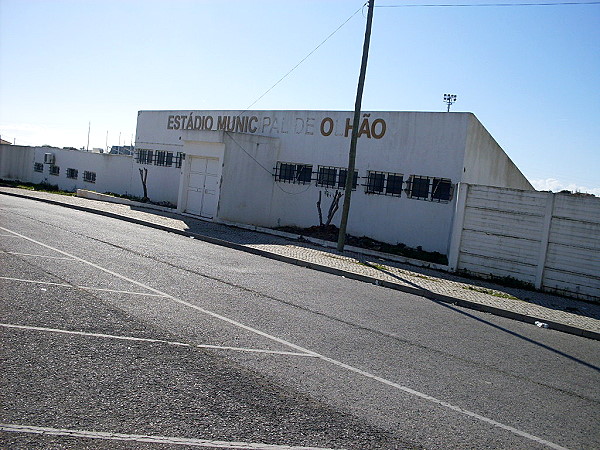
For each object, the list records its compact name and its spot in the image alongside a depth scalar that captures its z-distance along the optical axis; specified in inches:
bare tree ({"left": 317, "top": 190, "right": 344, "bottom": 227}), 930.7
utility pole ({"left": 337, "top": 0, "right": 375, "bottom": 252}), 711.1
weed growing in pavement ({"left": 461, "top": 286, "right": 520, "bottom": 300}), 570.0
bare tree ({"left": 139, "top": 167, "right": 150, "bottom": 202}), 1350.9
